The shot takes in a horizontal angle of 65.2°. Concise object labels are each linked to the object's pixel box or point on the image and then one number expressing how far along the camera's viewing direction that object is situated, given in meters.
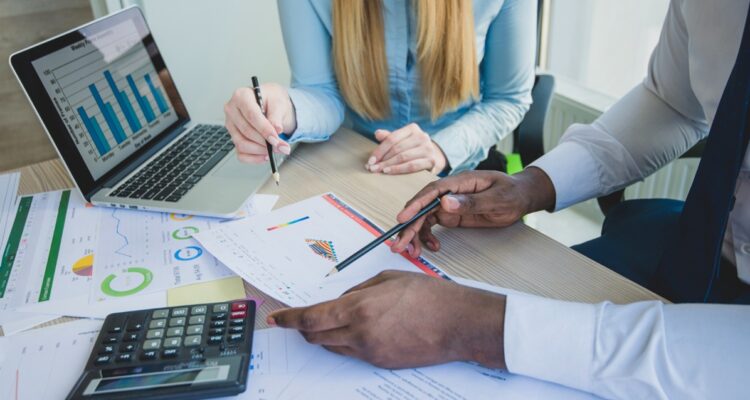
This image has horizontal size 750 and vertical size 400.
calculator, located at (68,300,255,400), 0.53
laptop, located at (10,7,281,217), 0.82
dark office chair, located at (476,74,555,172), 1.35
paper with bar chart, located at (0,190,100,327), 0.69
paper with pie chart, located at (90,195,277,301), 0.70
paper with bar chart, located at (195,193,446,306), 0.67
